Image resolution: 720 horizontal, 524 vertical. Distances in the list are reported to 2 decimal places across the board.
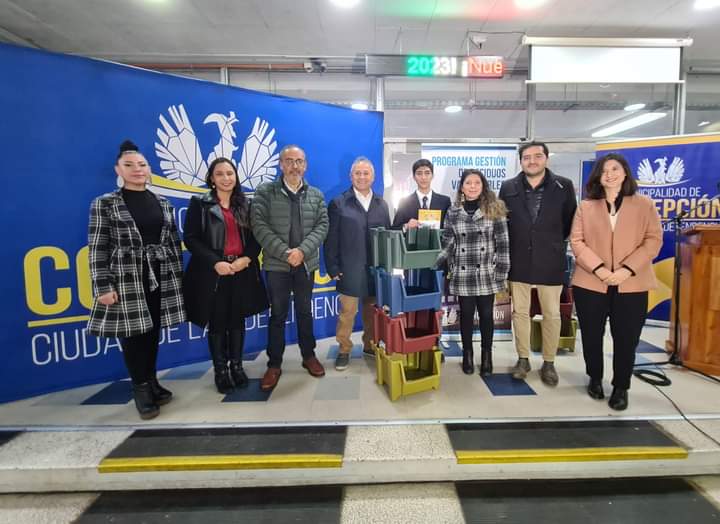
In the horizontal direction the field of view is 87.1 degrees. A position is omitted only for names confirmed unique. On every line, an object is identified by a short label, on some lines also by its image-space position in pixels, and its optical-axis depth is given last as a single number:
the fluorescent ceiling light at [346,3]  4.23
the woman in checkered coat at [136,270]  2.01
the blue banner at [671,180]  3.60
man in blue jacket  2.77
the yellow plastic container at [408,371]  2.32
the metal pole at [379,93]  3.75
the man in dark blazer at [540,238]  2.46
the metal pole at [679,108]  3.95
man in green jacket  2.44
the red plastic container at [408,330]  2.32
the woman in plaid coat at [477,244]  2.55
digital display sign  3.73
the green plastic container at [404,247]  2.31
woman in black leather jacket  2.31
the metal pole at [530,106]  3.79
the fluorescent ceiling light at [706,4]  4.30
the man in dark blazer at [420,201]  2.88
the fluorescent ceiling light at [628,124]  8.80
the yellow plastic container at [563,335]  3.20
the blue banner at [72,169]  2.31
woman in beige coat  2.12
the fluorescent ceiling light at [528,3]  4.24
